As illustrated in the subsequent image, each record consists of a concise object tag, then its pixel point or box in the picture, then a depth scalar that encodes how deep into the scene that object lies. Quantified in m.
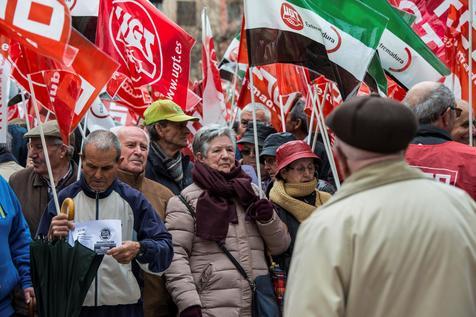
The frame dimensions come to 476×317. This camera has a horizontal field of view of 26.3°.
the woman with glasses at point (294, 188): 6.78
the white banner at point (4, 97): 7.37
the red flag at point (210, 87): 10.17
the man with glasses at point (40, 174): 6.97
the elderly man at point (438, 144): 5.85
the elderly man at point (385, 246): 3.54
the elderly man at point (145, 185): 6.52
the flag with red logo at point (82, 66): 6.48
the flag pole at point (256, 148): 6.71
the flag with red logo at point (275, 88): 9.63
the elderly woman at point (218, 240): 6.28
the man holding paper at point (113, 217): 5.84
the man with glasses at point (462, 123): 8.31
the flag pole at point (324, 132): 6.74
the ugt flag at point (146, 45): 8.55
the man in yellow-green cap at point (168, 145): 7.59
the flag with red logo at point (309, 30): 7.29
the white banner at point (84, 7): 8.02
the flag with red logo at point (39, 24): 5.96
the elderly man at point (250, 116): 10.96
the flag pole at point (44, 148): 5.81
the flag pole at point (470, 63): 7.79
